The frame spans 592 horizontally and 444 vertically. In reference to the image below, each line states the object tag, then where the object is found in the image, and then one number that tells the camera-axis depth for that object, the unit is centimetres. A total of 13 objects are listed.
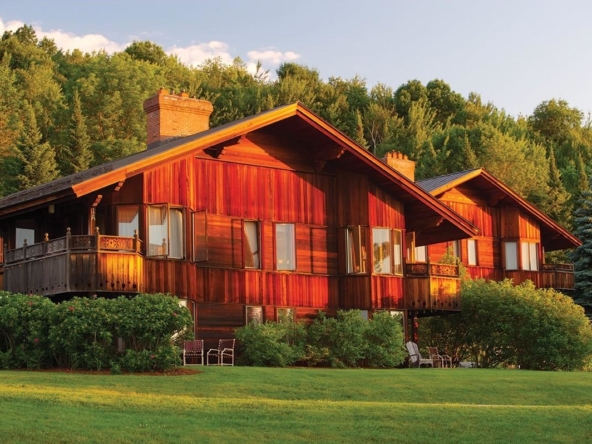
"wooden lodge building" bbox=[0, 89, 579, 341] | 3188
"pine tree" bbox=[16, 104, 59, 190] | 6331
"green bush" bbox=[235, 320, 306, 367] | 3275
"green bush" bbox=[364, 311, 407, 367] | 3453
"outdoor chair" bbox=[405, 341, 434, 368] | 3681
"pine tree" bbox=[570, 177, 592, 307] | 5434
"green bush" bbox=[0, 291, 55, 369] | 2692
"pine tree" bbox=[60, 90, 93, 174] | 6988
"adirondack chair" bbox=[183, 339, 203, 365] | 3222
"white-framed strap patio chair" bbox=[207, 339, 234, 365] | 3294
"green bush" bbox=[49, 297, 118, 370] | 2627
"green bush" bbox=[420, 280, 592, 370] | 3756
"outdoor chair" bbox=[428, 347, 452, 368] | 3970
